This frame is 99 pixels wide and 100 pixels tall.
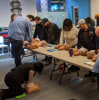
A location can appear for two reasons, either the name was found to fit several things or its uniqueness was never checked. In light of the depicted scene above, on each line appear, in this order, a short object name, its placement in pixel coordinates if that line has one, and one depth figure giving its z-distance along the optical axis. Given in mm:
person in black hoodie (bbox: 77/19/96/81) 3498
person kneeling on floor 3029
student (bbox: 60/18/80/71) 3788
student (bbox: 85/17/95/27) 6460
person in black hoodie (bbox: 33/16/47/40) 5218
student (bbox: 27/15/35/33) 5161
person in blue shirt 4223
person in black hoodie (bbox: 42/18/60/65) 4945
